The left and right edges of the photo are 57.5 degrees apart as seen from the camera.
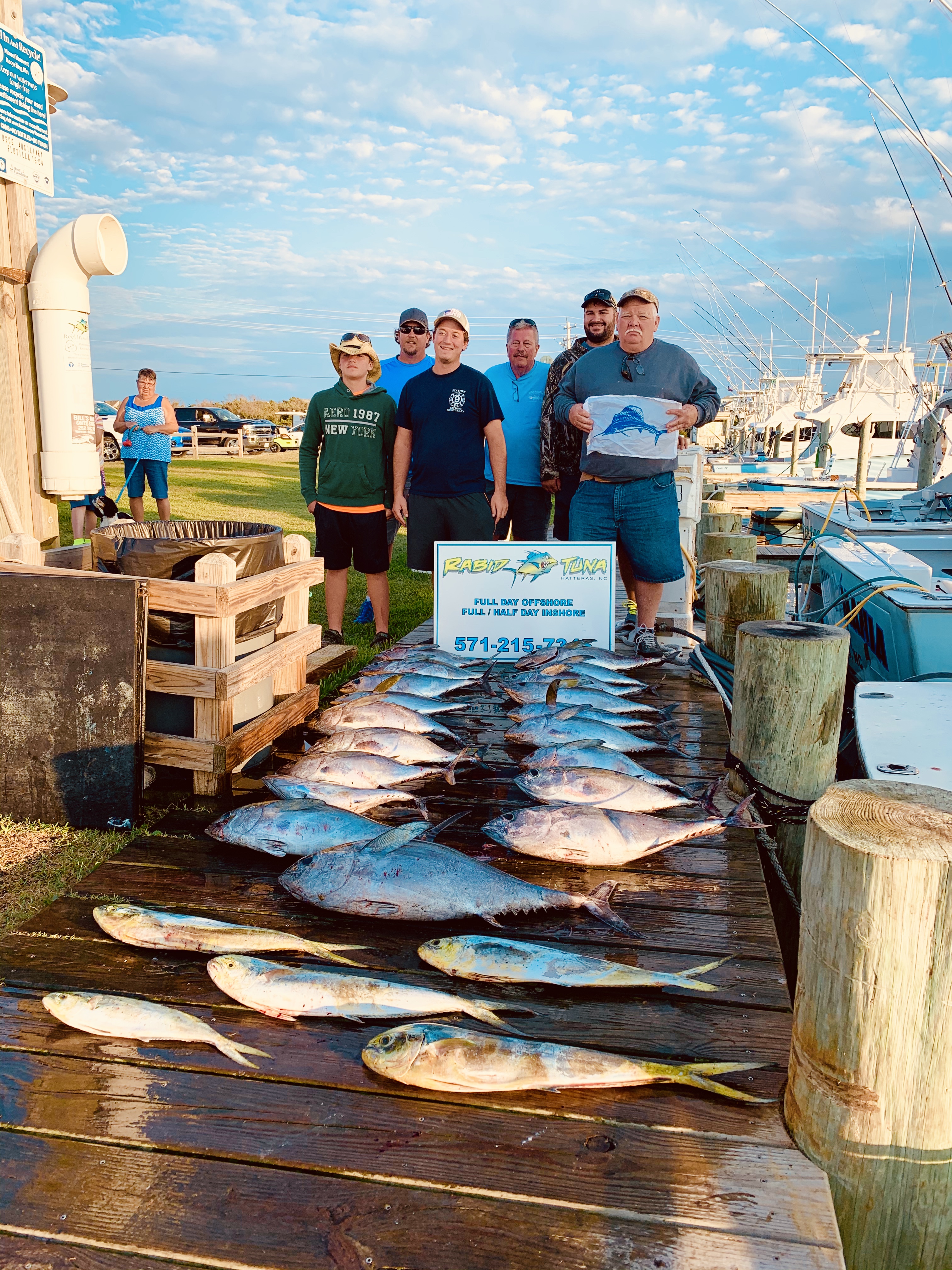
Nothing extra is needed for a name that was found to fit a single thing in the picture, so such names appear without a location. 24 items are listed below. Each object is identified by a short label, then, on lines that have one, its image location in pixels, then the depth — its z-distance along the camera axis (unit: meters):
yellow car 41.31
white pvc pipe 5.67
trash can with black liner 3.76
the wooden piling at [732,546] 7.12
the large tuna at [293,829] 2.91
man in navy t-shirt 6.10
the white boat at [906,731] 3.04
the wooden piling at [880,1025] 1.60
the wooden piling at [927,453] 14.06
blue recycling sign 5.38
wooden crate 3.60
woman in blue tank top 11.88
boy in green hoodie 6.30
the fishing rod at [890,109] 8.32
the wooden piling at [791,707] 3.31
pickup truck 39.88
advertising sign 5.45
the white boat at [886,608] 4.84
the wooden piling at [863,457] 14.53
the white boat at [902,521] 7.80
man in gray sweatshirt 5.50
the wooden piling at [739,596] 4.75
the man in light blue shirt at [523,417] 6.84
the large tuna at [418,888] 2.56
